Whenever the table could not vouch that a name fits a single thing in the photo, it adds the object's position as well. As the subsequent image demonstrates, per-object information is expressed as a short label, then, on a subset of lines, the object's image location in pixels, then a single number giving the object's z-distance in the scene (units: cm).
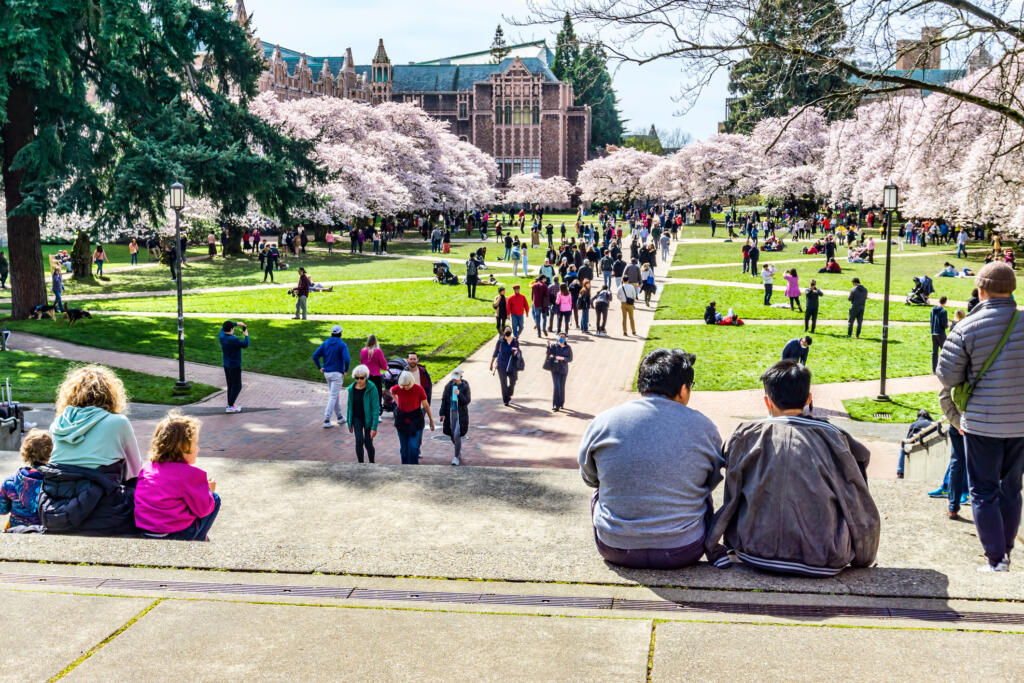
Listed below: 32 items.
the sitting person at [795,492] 471
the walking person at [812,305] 2455
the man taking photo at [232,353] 1600
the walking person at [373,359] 1421
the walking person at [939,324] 1861
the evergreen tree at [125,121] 2216
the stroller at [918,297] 3008
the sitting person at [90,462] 578
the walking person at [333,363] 1511
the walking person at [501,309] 2336
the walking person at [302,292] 2736
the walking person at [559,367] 1662
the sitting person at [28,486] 596
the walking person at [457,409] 1296
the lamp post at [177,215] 1811
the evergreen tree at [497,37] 12070
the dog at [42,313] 2636
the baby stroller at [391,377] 1486
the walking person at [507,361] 1686
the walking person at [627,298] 2512
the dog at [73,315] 2547
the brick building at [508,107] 11938
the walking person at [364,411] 1226
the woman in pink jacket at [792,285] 2834
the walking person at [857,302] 2370
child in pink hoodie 564
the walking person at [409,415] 1192
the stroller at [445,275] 3745
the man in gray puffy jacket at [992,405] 531
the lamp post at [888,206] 1719
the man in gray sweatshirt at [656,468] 485
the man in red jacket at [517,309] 2327
